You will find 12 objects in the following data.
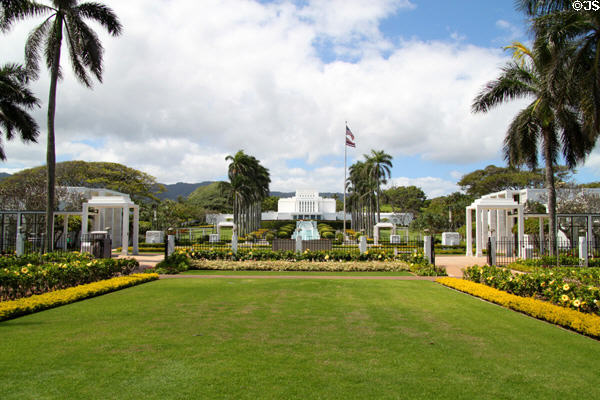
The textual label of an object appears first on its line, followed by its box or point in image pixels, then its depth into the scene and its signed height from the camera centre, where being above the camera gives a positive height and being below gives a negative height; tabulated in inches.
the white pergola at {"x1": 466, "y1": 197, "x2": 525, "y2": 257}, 836.0 +19.7
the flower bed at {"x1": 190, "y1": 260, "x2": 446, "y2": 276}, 625.0 -73.0
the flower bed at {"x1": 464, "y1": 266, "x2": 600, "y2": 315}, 288.5 -56.8
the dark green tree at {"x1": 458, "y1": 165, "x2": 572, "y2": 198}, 1846.7 +203.3
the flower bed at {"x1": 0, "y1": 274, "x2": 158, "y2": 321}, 281.0 -65.5
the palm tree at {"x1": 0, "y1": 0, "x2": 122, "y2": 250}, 580.4 +269.2
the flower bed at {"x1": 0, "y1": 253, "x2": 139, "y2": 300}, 334.0 -53.2
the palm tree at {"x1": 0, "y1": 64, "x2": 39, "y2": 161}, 698.2 +212.8
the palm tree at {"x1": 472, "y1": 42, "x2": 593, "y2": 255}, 624.1 +157.0
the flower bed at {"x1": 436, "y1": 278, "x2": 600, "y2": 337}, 249.6 -66.6
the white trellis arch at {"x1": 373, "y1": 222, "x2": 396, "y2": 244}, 1206.0 -33.3
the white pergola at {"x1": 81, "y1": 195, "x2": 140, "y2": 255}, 850.1 +25.3
